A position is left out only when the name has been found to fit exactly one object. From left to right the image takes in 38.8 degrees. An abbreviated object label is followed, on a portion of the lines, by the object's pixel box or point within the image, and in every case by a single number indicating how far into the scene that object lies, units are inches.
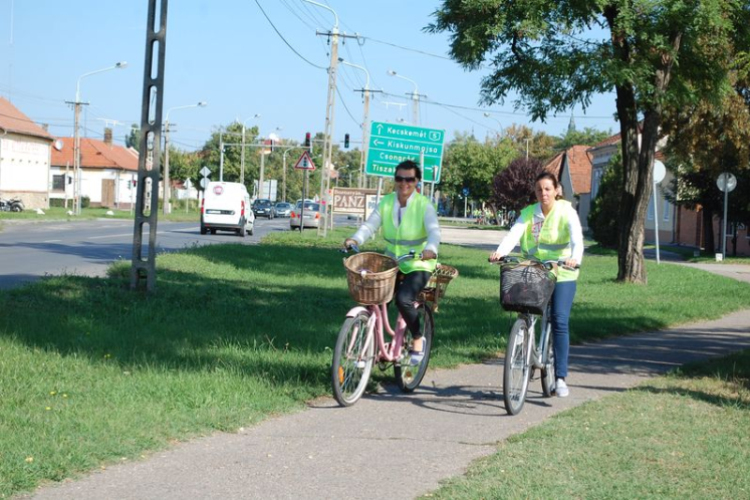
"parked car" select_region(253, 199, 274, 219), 3248.0
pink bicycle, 306.0
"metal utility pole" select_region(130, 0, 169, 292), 536.1
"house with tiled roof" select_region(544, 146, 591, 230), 3617.1
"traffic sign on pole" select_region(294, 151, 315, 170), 1509.6
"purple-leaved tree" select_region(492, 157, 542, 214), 2883.9
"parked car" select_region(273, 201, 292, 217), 3464.6
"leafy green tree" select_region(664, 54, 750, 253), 1332.4
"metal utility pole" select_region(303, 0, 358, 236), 1578.5
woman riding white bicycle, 327.0
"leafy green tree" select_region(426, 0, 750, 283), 775.1
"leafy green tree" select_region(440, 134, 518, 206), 3599.9
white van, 1660.9
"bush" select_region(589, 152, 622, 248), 1860.2
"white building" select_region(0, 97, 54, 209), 2881.4
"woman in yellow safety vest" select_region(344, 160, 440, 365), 324.5
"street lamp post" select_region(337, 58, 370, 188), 2215.8
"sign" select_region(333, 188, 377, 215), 1987.0
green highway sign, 1555.1
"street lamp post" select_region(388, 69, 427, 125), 2511.3
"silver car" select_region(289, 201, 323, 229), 2175.8
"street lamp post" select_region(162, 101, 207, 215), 2628.0
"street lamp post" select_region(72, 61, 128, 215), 2422.5
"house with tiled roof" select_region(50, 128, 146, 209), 3956.7
